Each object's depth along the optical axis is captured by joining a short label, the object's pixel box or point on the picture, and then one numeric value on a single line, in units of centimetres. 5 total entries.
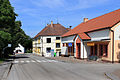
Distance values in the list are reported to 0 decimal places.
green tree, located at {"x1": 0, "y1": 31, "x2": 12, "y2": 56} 2244
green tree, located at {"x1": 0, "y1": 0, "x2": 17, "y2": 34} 2364
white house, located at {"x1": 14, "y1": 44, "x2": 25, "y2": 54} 7938
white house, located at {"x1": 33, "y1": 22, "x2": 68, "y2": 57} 4531
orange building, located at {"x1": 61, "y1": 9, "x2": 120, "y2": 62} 1933
